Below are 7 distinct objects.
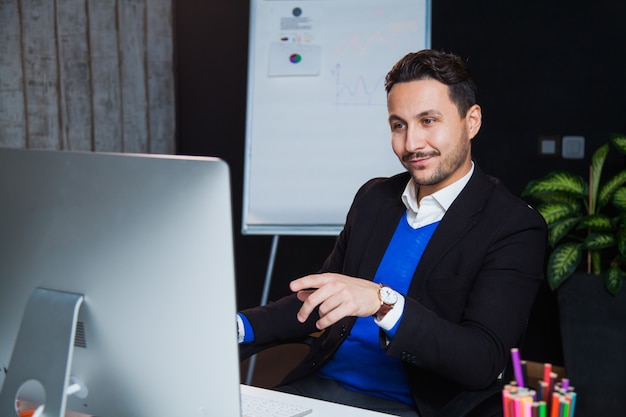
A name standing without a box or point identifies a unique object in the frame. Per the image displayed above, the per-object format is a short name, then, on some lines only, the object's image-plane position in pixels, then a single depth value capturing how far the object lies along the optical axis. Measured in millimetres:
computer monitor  1016
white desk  1425
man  1750
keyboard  1407
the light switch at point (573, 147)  3717
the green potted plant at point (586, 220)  3098
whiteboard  3271
